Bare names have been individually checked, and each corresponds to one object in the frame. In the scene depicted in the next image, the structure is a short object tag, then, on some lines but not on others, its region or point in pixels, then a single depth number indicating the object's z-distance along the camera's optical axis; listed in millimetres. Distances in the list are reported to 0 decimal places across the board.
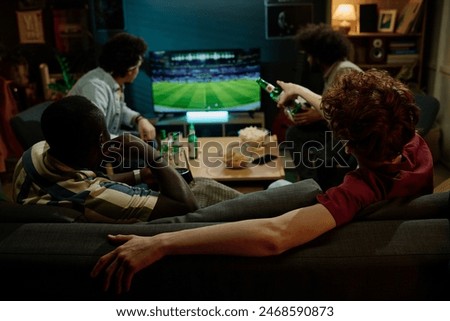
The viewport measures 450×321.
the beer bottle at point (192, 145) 3014
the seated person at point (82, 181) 1407
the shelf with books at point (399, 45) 4297
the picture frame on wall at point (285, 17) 4602
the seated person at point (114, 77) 2990
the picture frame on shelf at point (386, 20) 4336
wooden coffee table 2703
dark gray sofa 1154
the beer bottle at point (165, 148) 2945
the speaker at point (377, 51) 4461
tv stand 4664
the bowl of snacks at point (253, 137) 3140
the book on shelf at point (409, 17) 4223
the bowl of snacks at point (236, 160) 2805
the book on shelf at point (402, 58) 4418
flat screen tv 4633
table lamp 4219
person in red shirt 1155
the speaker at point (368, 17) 4367
